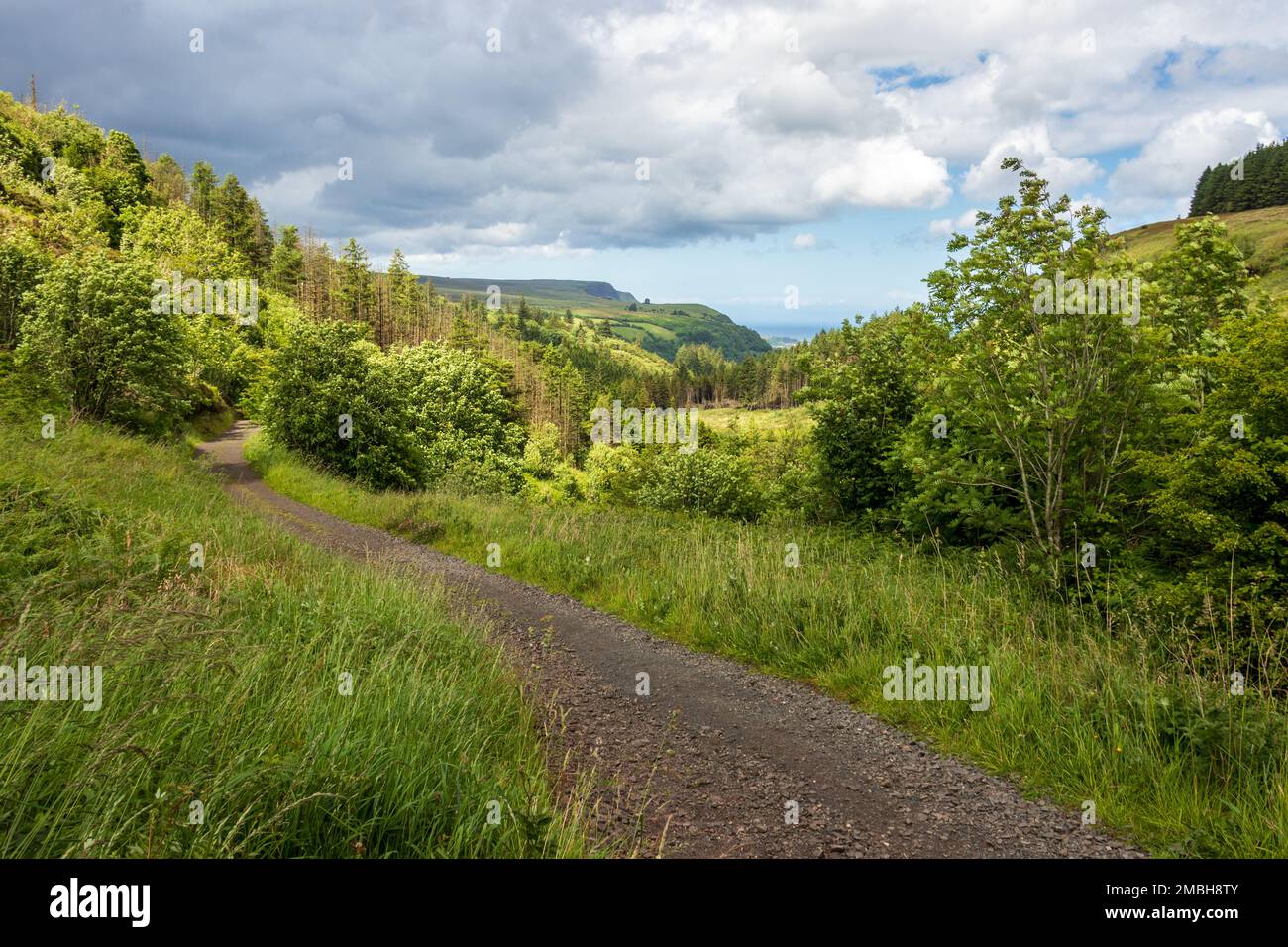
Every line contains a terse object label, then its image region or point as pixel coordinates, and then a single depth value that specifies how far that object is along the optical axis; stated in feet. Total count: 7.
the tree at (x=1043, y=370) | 29.01
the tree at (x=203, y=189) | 345.51
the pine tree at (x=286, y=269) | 283.77
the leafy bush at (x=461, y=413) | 153.17
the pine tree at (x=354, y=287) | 285.23
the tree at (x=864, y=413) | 51.26
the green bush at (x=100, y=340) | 81.05
